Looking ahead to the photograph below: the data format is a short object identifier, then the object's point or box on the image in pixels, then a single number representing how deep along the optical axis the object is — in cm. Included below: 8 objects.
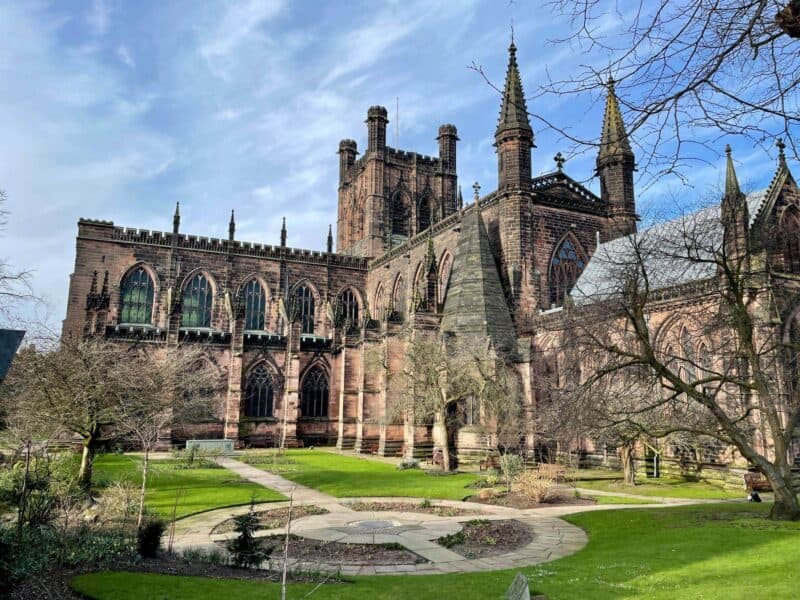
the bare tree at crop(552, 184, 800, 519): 1302
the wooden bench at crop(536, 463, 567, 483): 1967
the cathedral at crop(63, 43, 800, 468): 3297
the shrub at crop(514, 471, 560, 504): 1806
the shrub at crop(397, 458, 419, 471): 2773
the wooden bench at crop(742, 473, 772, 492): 2017
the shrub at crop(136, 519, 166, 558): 967
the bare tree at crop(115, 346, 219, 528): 1747
